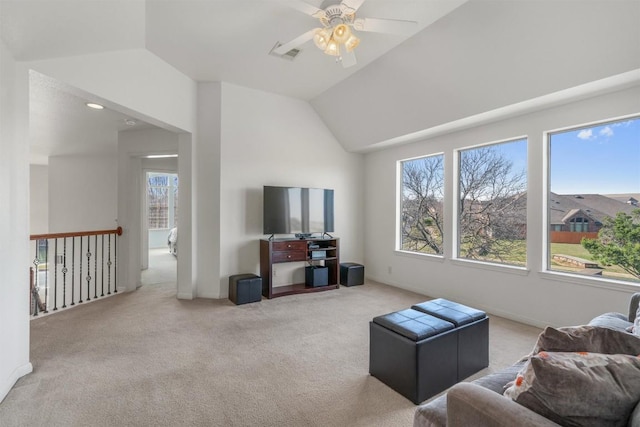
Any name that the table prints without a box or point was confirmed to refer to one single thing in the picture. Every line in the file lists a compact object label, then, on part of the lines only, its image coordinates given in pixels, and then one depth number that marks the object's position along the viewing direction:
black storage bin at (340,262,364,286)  5.25
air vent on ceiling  3.52
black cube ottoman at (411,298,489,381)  2.34
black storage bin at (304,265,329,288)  4.96
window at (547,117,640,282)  2.96
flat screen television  4.65
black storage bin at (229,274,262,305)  4.18
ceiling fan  2.33
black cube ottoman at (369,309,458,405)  2.08
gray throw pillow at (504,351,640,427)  0.99
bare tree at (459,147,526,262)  3.86
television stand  4.53
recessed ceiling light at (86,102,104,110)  3.90
